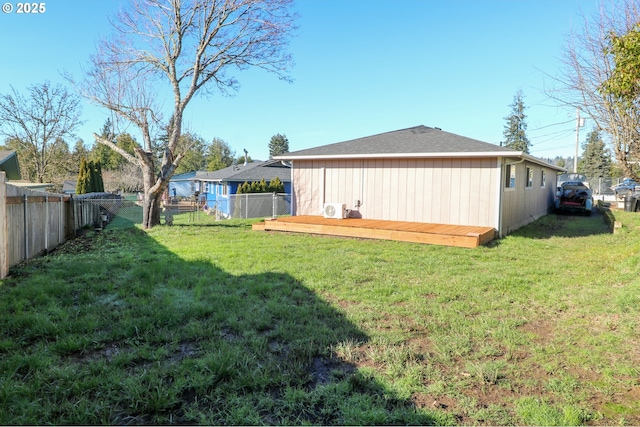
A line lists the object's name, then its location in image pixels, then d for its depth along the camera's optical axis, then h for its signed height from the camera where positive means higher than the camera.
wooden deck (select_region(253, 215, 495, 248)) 7.94 -0.81
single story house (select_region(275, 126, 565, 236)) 9.16 +0.46
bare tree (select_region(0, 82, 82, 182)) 21.97 +4.30
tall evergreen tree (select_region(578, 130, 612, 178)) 39.03 +3.80
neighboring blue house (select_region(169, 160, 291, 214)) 23.56 +1.09
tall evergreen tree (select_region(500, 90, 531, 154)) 46.16 +8.84
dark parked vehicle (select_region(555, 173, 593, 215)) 16.48 -0.03
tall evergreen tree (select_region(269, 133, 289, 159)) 64.59 +8.74
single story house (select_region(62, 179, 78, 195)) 36.59 +0.63
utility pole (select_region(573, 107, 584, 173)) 24.22 +3.99
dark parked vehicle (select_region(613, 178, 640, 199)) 26.99 +1.01
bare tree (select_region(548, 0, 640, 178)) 8.96 +3.30
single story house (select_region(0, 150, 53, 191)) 12.40 +0.85
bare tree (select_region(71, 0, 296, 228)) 11.50 +4.52
